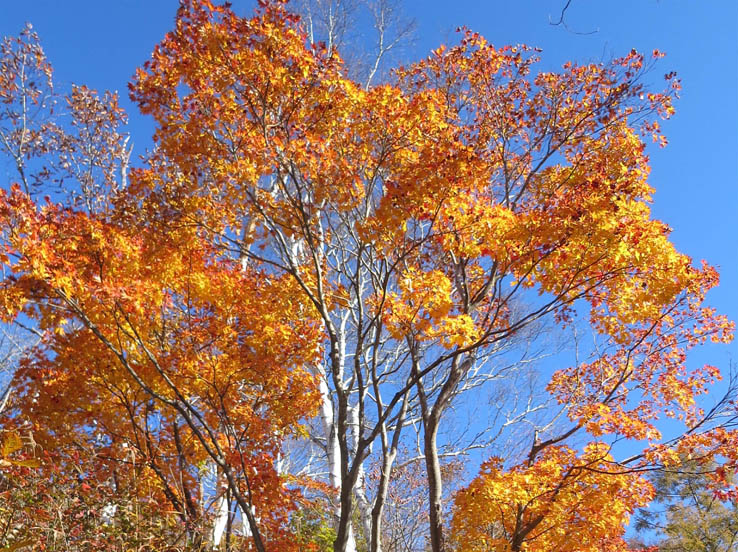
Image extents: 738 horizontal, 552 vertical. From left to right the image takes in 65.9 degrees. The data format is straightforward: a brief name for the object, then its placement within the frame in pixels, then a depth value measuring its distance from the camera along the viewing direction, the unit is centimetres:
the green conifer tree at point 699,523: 1557
